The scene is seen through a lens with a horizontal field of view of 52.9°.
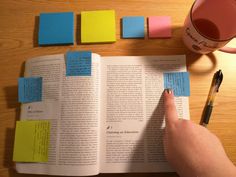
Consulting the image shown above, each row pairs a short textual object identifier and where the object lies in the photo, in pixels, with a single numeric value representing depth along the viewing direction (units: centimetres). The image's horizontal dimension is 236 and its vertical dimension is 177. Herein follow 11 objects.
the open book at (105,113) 53
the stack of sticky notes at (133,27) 61
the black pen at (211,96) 55
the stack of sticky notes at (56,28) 61
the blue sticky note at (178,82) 57
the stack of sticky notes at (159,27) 60
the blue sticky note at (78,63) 57
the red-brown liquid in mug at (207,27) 56
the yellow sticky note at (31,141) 54
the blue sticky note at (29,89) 58
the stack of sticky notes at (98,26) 61
